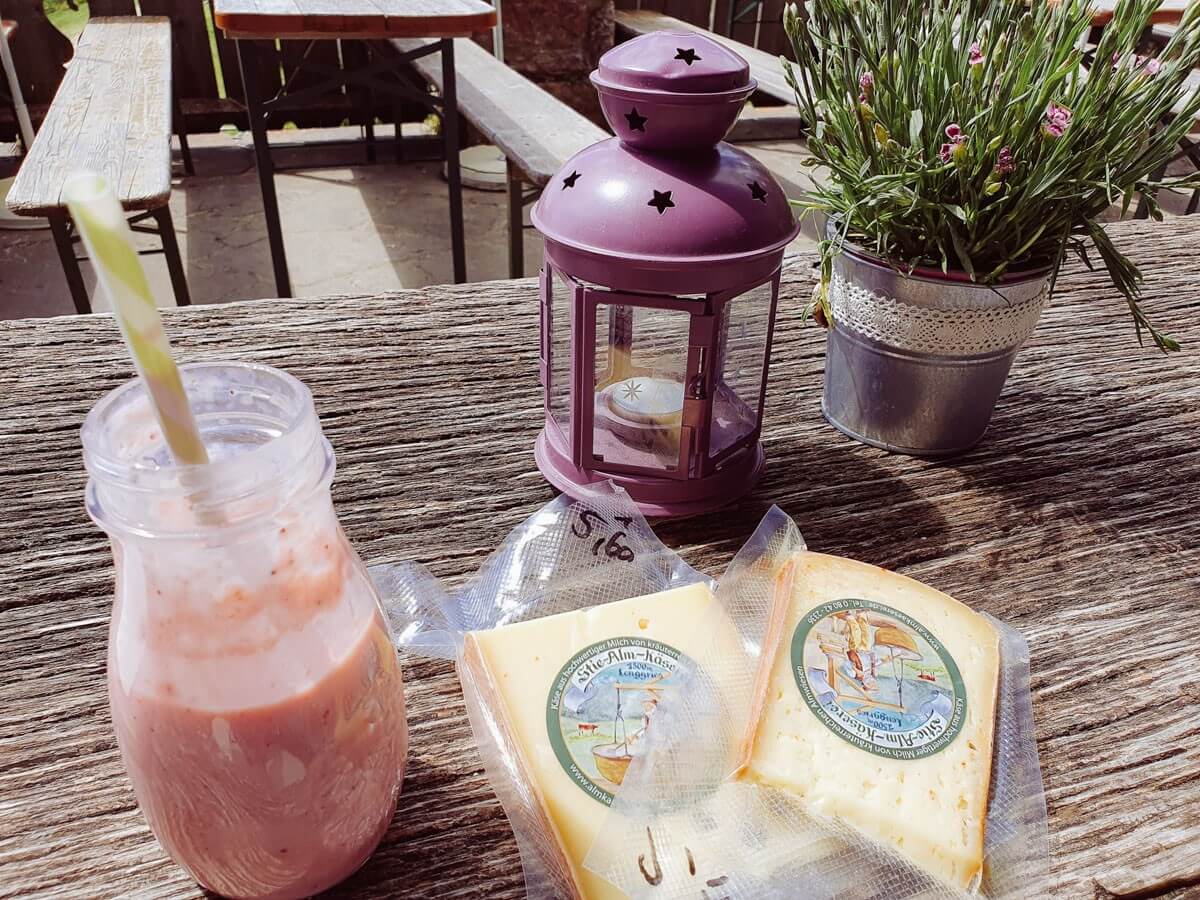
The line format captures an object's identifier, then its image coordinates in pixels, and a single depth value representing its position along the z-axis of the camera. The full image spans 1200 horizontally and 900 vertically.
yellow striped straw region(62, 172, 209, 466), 0.31
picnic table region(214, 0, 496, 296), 2.30
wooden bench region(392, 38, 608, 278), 2.24
